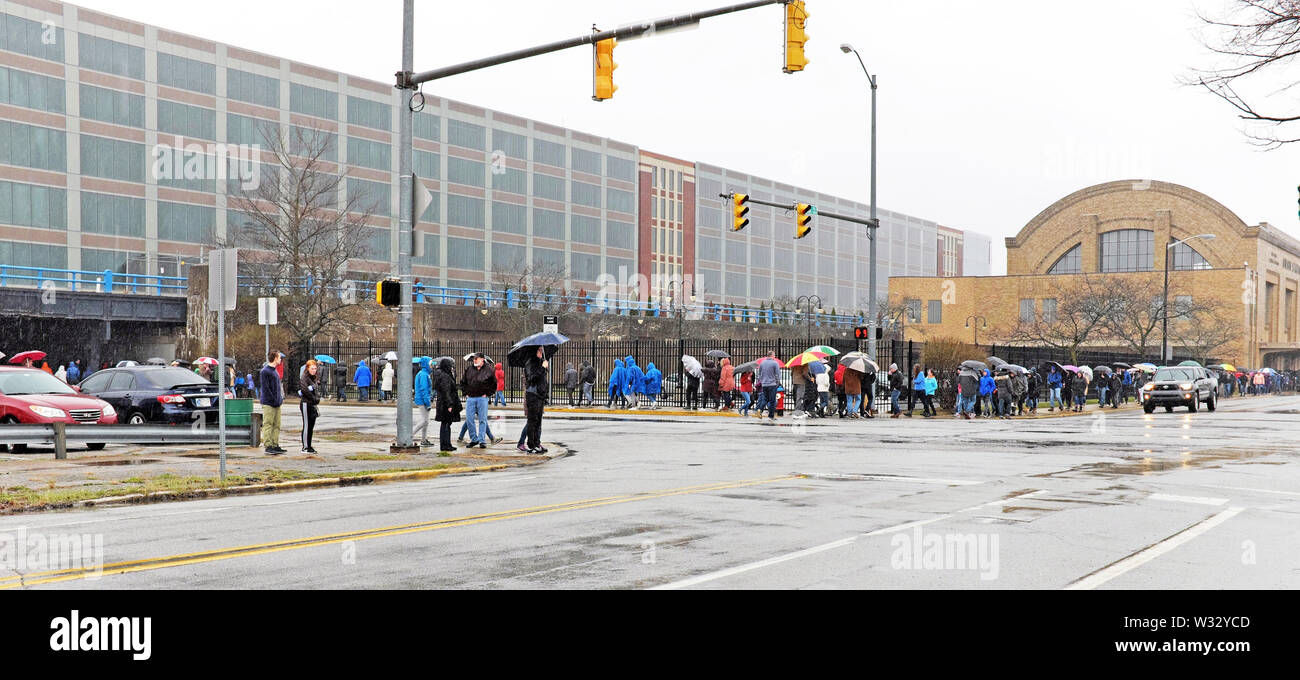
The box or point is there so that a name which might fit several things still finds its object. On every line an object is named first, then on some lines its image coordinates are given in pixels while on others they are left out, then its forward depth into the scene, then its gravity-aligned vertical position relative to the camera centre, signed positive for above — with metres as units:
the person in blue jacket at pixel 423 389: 27.29 -1.17
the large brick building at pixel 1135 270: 74.25 +5.63
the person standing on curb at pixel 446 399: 18.97 -0.96
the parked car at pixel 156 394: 21.16 -1.01
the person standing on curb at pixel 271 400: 17.73 -0.94
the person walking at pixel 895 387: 33.34 -1.25
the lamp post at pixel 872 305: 33.64 +1.24
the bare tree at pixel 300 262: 44.66 +3.38
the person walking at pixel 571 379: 41.97 -1.34
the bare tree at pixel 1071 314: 65.00 +2.04
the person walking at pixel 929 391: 33.53 -1.36
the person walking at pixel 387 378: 39.71 -1.27
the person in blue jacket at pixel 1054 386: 38.75 -1.37
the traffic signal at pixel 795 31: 15.45 +4.40
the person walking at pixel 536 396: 19.00 -0.91
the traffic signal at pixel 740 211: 29.07 +3.53
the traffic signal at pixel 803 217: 31.03 +3.61
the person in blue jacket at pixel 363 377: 41.19 -1.28
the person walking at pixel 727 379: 35.50 -1.09
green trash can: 19.75 -1.28
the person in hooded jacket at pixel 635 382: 37.28 -1.27
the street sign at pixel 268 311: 24.21 +0.70
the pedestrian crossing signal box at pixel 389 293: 17.72 +0.80
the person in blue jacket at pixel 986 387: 33.10 -1.21
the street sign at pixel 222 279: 13.48 +0.77
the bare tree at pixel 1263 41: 17.59 +4.95
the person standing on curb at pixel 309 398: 18.41 -0.93
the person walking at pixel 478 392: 19.23 -0.86
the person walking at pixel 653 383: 37.34 -1.30
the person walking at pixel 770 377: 31.25 -0.91
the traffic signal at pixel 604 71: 16.11 +3.99
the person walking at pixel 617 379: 37.72 -1.19
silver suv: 37.56 -1.46
